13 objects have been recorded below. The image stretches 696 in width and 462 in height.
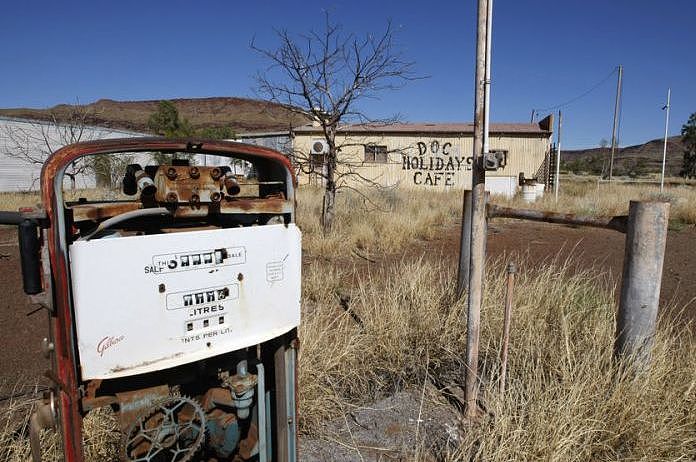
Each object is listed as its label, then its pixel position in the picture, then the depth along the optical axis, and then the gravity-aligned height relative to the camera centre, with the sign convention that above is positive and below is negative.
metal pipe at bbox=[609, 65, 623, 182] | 26.09 +3.72
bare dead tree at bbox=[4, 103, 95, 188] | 24.38 +2.28
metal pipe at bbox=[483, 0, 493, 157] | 2.12 +0.52
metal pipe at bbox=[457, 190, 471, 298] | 3.08 -0.52
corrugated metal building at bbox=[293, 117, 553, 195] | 20.53 +1.00
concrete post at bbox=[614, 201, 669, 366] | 2.00 -0.46
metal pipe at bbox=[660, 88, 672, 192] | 14.53 +1.79
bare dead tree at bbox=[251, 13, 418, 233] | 7.77 +1.15
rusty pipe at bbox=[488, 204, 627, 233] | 2.14 -0.22
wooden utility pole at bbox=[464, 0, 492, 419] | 2.14 -0.29
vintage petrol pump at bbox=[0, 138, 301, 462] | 1.32 -0.41
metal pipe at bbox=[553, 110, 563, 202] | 15.45 +1.26
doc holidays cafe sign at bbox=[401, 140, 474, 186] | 20.71 +0.57
